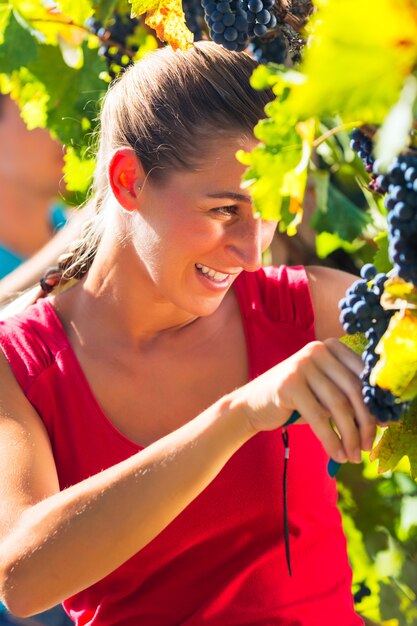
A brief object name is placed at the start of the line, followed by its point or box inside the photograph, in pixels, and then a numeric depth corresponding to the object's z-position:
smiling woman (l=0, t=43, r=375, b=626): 1.65
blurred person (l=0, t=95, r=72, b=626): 3.03
